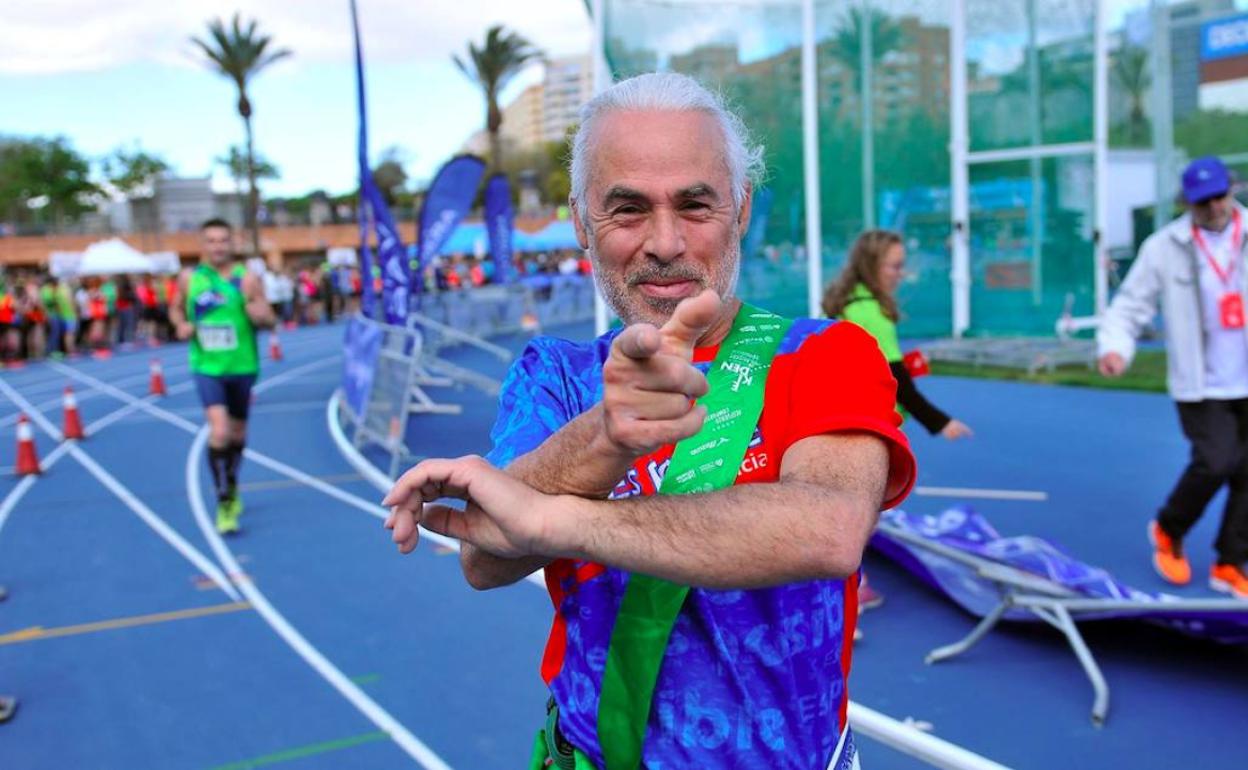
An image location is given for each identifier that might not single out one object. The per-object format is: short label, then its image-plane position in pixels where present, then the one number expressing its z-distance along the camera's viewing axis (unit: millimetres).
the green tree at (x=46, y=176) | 69312
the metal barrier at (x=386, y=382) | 9773
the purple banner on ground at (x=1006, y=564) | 4605
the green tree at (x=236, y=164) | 73812
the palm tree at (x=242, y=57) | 42750
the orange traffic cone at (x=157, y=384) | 17516
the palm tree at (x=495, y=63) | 44281
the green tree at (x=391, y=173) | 83062
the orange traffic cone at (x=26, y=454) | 10992
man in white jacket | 5617
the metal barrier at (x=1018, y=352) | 14625
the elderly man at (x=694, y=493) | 1313
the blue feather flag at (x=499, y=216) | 20156
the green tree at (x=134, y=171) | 70938
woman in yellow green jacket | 5707
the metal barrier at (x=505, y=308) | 20703
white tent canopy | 28562
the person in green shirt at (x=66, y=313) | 24859
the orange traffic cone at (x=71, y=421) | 13266
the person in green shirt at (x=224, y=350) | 8188
